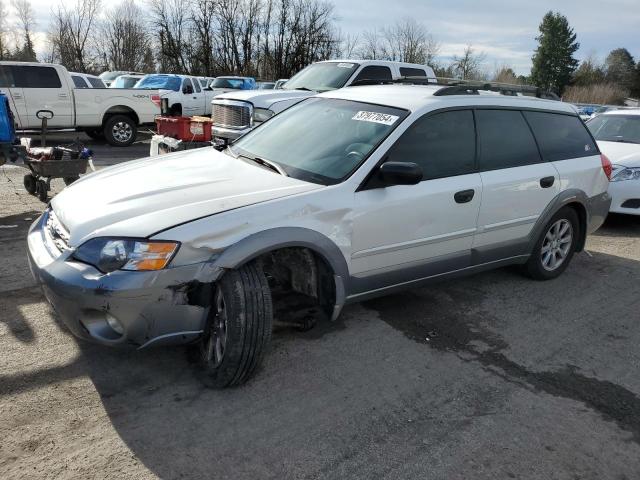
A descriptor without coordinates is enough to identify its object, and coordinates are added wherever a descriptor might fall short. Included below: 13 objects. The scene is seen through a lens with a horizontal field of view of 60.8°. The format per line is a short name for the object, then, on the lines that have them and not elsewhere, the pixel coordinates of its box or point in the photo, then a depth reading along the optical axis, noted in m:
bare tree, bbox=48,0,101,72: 48.75
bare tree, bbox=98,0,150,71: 51.84
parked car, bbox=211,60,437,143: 8.52
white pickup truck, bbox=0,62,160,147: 12.53
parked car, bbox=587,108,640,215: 7.16
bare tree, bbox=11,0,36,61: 49.92
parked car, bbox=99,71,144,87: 25.75
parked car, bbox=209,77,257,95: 20.77
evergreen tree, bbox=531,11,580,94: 70.31
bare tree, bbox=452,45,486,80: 49.72
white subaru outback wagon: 2.85
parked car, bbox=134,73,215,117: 17.61
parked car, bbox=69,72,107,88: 15.69
